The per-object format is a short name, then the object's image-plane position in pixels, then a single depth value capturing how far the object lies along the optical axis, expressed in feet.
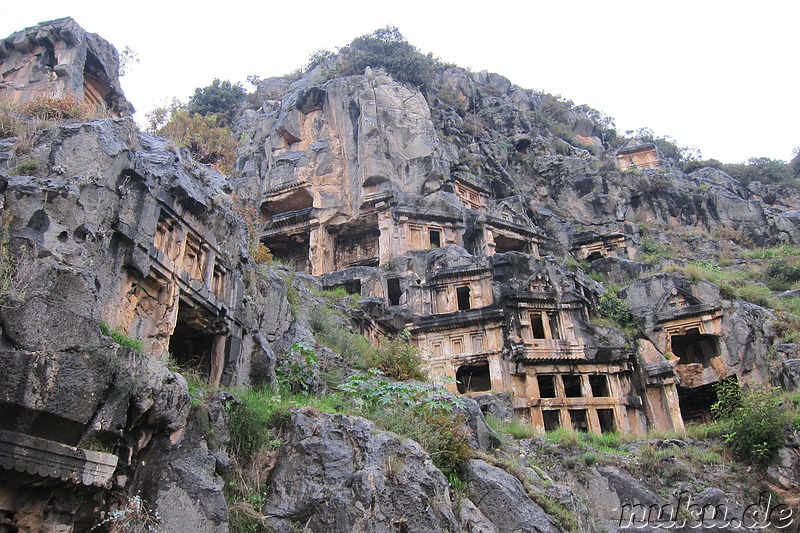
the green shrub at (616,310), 93.66
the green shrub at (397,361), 51.31
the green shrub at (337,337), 56.80
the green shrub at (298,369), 44.29
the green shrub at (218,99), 174.81
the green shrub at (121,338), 28.26
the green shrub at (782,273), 110.83
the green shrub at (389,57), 141.38
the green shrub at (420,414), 36.14
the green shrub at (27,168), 30.66
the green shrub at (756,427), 58.75
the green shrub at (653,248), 134.48
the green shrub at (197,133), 94.48
